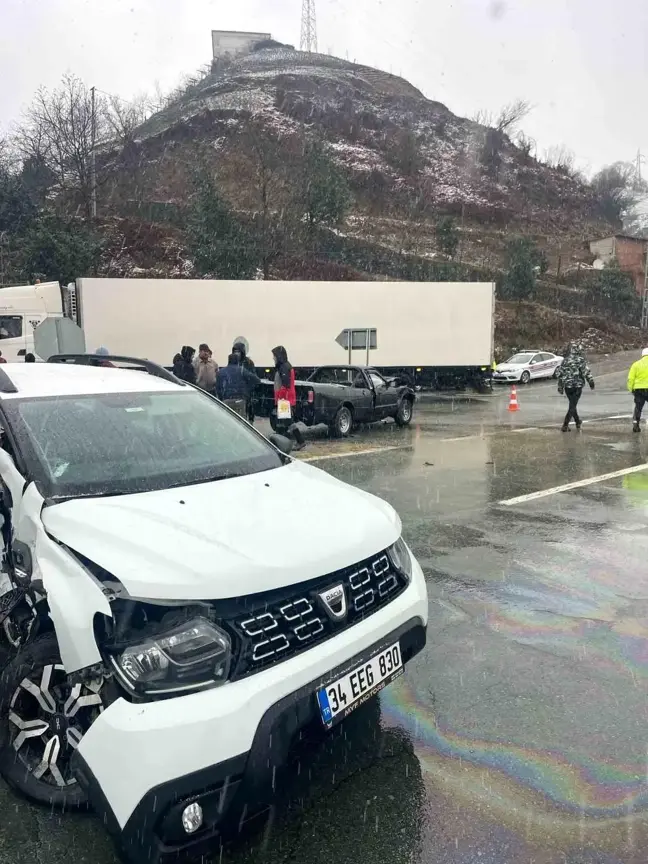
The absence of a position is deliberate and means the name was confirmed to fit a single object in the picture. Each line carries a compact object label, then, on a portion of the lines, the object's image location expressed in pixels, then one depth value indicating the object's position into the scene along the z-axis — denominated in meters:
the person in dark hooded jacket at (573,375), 13.53
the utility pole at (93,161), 44.28
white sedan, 30.50
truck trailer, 21.50
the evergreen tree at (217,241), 34.56
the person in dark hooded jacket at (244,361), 12.88
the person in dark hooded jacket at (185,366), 14.92
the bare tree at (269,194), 38.35
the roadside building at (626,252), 64.19
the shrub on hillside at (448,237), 50.91
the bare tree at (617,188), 80.81
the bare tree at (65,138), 44.12
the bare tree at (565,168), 86.38
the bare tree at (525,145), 86.38
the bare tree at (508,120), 85.06
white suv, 2.20
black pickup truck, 13.73
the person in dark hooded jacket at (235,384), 12.41
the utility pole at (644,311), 50.86
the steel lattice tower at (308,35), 97.81
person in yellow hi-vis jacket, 13.03
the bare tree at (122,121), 54.09
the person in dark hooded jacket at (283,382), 12.26
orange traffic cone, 19.08
